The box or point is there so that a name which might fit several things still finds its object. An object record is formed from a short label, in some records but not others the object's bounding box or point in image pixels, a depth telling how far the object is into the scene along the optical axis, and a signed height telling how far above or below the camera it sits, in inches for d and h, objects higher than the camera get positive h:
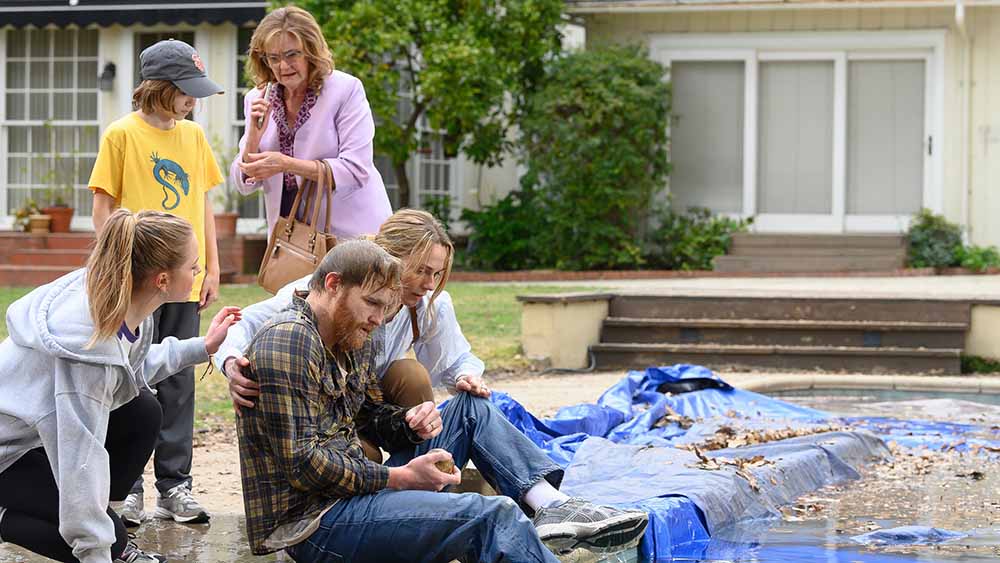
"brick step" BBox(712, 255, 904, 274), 620.7 -5.0
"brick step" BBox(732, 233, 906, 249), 634.2 +5.3
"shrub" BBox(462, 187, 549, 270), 634.8 +6.8
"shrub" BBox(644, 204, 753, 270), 634.2 +4.9
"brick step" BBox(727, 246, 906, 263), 624.4 +0.0
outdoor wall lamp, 679.7 +80.9
